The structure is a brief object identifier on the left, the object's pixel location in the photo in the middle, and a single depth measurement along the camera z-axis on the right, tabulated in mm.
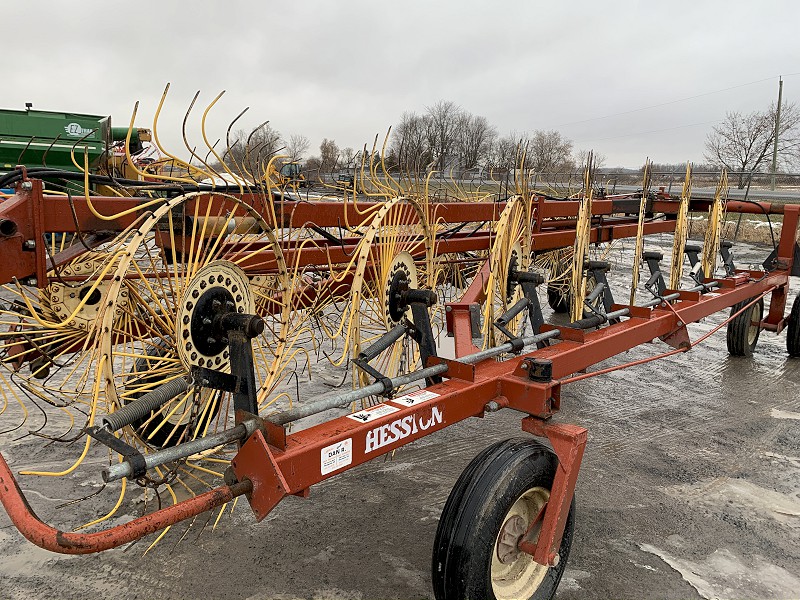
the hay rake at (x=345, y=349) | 2012
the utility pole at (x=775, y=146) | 26594
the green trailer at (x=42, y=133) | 9688
